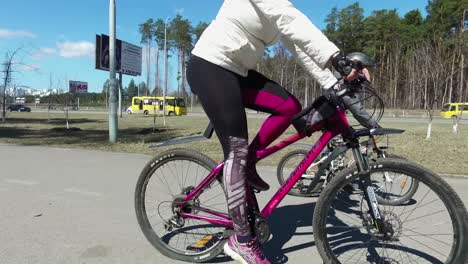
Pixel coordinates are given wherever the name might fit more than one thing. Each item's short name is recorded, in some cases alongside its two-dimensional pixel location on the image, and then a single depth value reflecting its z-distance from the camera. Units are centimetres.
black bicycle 275
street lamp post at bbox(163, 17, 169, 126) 4012
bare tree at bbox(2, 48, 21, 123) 2548
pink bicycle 253
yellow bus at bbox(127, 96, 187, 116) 4453
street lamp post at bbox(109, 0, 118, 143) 1160
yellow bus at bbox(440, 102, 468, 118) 3653
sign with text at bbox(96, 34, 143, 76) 4028
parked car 6102
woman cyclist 233
